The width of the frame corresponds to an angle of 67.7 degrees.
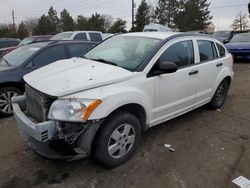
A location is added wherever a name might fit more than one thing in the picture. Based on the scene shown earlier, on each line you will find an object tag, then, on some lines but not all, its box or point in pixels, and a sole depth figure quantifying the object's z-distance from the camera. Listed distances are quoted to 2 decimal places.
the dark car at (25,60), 3.75
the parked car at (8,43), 10.30
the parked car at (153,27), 15.27
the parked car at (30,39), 11.31
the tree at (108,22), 34.54
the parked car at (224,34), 13.79
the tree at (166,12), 37.61
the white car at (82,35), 9.27
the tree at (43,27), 34.17
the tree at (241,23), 41.13
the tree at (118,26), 30.38
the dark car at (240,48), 8.68
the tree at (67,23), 34.54
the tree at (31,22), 51.26
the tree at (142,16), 34.12
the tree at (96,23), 31.46
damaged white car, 2.02
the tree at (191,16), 34.81
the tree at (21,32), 30.04
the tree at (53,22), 35.06
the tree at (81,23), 32.30
